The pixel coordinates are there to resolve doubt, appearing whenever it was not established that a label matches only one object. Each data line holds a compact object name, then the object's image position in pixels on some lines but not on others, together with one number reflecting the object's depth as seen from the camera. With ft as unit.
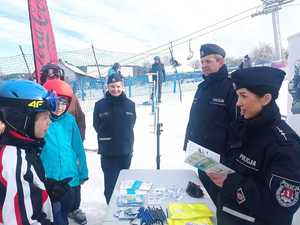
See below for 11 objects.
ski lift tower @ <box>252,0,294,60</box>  50.49
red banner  11.33
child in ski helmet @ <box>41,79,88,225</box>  5.41
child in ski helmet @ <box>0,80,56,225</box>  2.66
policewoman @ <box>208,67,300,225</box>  3.24
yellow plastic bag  3.95
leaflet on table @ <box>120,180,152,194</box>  5.07
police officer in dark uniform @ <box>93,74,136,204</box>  7.68
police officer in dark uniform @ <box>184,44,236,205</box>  6.32
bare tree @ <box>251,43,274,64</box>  125.68
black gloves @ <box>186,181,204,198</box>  4.85
